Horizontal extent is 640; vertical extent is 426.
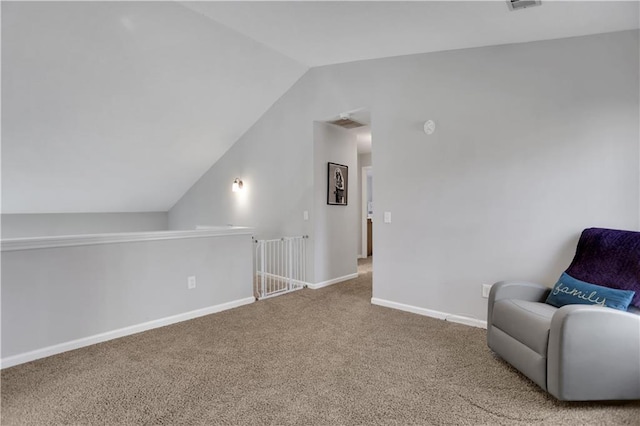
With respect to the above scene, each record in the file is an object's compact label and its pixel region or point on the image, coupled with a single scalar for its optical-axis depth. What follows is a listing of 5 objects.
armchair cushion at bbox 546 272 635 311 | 2.09
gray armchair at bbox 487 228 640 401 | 1.81
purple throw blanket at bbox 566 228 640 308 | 2.20
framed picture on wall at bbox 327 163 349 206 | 4.84
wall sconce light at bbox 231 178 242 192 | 5.63
